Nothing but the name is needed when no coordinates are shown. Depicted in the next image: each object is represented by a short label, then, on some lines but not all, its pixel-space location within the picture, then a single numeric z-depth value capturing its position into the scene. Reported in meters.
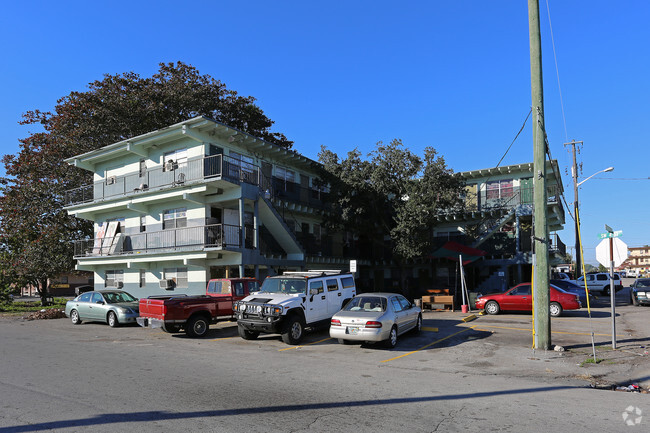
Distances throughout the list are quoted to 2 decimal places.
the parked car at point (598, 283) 35.19
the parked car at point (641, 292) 23.94
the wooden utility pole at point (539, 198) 11.22
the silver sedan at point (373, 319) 11.71
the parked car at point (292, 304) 12.79
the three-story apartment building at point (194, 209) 22.31
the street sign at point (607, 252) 11.17
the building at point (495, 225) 30.80
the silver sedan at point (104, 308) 18.56
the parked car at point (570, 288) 20.19
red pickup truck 14.21
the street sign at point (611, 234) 11.40
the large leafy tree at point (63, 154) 30.06
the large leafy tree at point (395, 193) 24.53
